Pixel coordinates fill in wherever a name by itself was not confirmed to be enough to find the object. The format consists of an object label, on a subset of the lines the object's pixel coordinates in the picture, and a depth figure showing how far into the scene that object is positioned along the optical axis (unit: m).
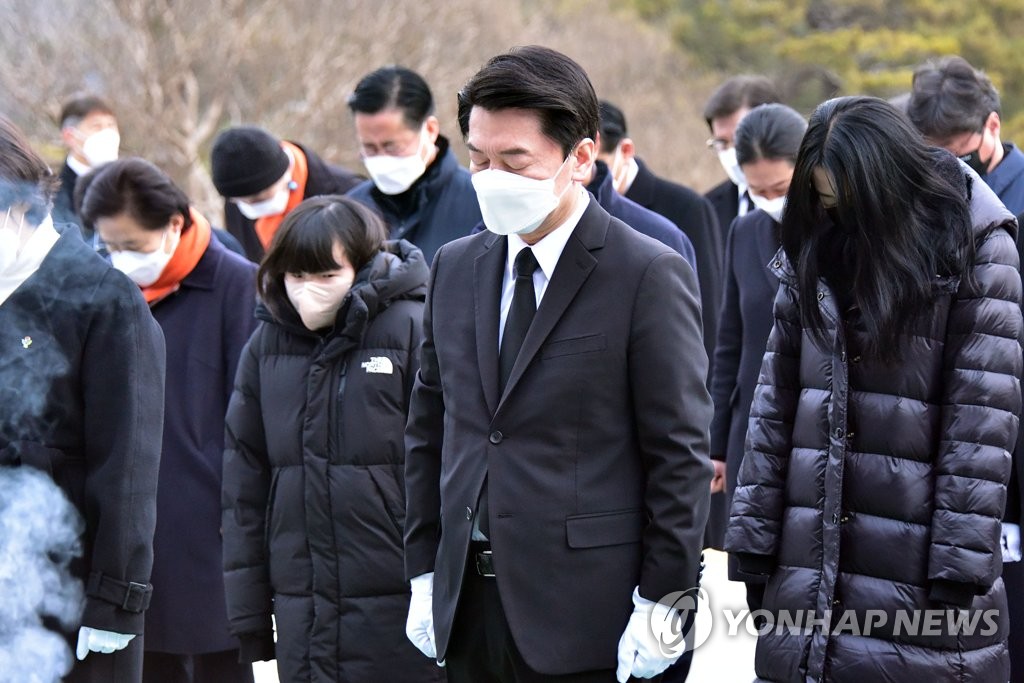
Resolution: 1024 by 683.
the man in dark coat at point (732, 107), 15.66
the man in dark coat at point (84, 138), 14.76
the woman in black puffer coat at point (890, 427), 7.29
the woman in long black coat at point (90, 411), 7.40
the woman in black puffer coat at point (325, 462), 8.80
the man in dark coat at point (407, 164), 12.07
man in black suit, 6.37
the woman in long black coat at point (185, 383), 10.26
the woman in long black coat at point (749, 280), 11.34
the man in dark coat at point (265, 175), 13.43
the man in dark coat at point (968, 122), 9.99
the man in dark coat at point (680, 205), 13.20
